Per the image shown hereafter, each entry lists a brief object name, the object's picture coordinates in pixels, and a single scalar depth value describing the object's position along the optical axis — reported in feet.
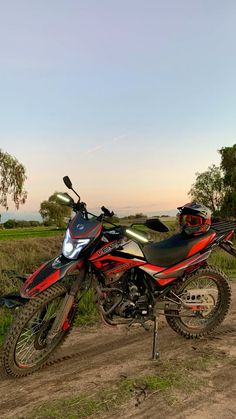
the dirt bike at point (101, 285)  13.35
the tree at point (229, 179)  149.28
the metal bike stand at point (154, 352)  14.52
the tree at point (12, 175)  148.05
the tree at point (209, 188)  184.65
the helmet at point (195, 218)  16.97
